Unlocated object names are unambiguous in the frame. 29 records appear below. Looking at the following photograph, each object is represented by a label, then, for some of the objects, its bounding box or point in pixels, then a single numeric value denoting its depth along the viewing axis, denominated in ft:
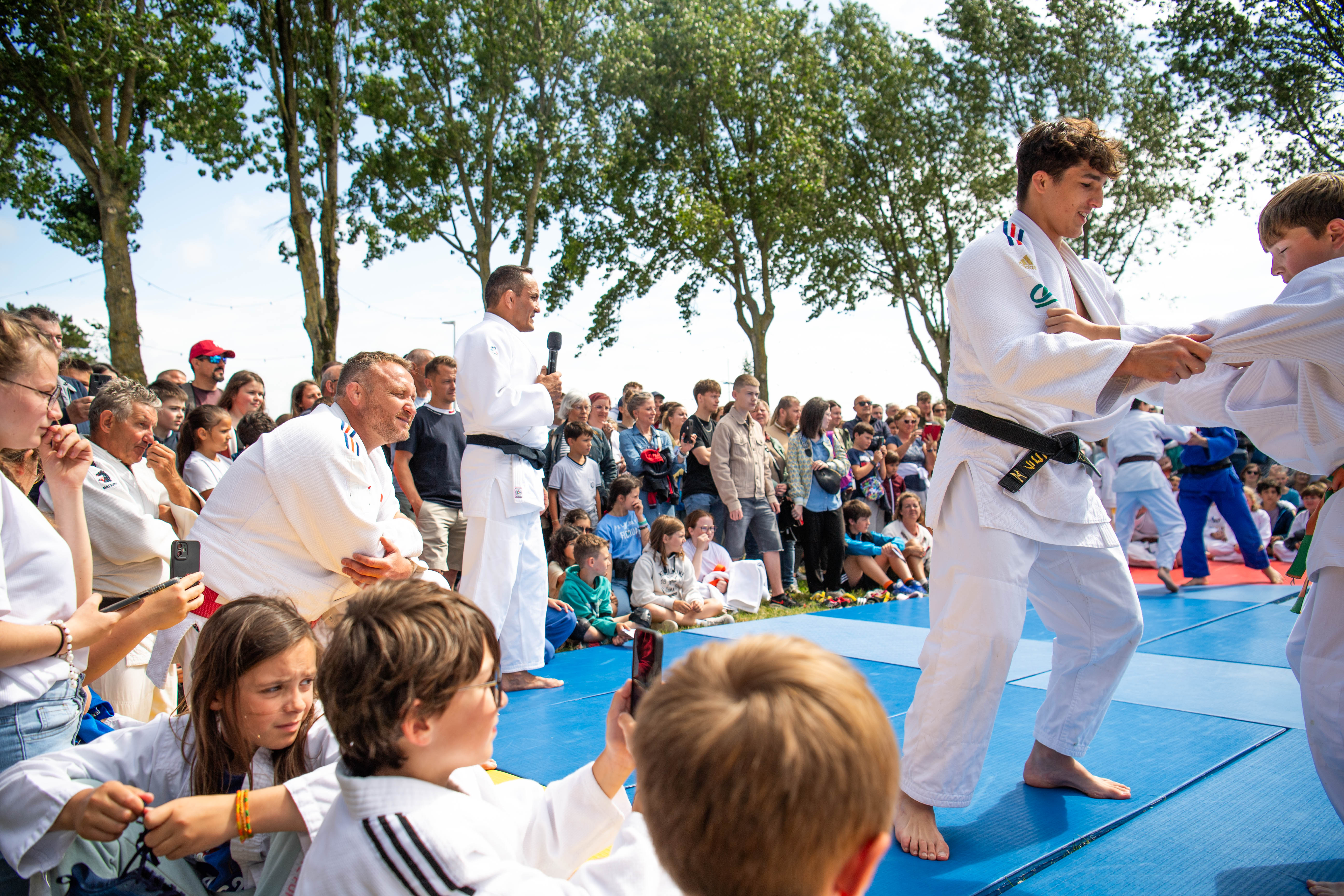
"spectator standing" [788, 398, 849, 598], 26.16
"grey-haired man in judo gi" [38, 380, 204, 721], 9.80
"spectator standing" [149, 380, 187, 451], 16.65
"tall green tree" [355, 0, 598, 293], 53.06
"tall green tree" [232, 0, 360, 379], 37.58
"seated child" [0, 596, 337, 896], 5.61
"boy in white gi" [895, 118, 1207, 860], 7.41
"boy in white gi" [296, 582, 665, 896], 3.91
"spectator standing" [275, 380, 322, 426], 19.93
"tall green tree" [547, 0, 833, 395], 63.10
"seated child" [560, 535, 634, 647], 18.70
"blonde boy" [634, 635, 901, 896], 2.58
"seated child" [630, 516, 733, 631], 20.53
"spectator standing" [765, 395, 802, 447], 28.14
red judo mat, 25.58
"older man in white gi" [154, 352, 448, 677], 9.21
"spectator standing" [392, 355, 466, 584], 18.35
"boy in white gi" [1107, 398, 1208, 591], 24.45
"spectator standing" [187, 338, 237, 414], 19.72
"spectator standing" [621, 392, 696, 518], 25.17
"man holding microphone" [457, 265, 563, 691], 13.57
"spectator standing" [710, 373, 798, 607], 24.14
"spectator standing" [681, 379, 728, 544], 24.93
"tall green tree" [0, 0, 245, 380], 34.63
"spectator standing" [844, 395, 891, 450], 35.09
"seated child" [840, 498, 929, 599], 26.14
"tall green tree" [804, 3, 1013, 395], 66.49
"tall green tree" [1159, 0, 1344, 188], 49.34
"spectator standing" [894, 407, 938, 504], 29.68
